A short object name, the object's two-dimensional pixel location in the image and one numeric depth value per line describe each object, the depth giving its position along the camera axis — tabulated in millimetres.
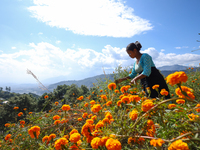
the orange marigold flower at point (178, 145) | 550
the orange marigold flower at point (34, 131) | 1516
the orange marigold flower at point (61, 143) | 952
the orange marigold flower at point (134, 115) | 925
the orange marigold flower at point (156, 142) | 667
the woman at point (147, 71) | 2095
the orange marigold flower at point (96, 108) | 1453
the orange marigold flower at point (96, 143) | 802
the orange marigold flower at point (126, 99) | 1315
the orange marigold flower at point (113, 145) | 692
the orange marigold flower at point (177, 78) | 727
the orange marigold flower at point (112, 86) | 1795
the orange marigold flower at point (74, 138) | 952
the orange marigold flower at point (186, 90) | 818
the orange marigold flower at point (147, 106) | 779
